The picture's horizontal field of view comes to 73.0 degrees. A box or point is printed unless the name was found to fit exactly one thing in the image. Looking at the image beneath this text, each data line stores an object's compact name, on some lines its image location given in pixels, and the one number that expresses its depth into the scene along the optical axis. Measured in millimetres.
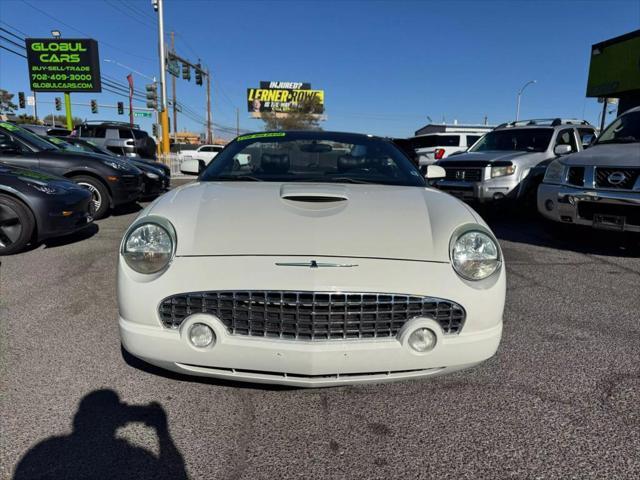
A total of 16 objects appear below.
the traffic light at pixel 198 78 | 26905
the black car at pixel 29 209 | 4762
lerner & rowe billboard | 59719
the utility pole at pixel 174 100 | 38594
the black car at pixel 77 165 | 6652
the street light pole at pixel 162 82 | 21281
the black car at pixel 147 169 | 8463
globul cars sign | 18750
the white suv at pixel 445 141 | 13734
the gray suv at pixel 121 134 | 15703
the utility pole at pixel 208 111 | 46322
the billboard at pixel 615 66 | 12680
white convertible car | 1856
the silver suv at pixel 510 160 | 7191
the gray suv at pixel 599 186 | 4676
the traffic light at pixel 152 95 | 19984
